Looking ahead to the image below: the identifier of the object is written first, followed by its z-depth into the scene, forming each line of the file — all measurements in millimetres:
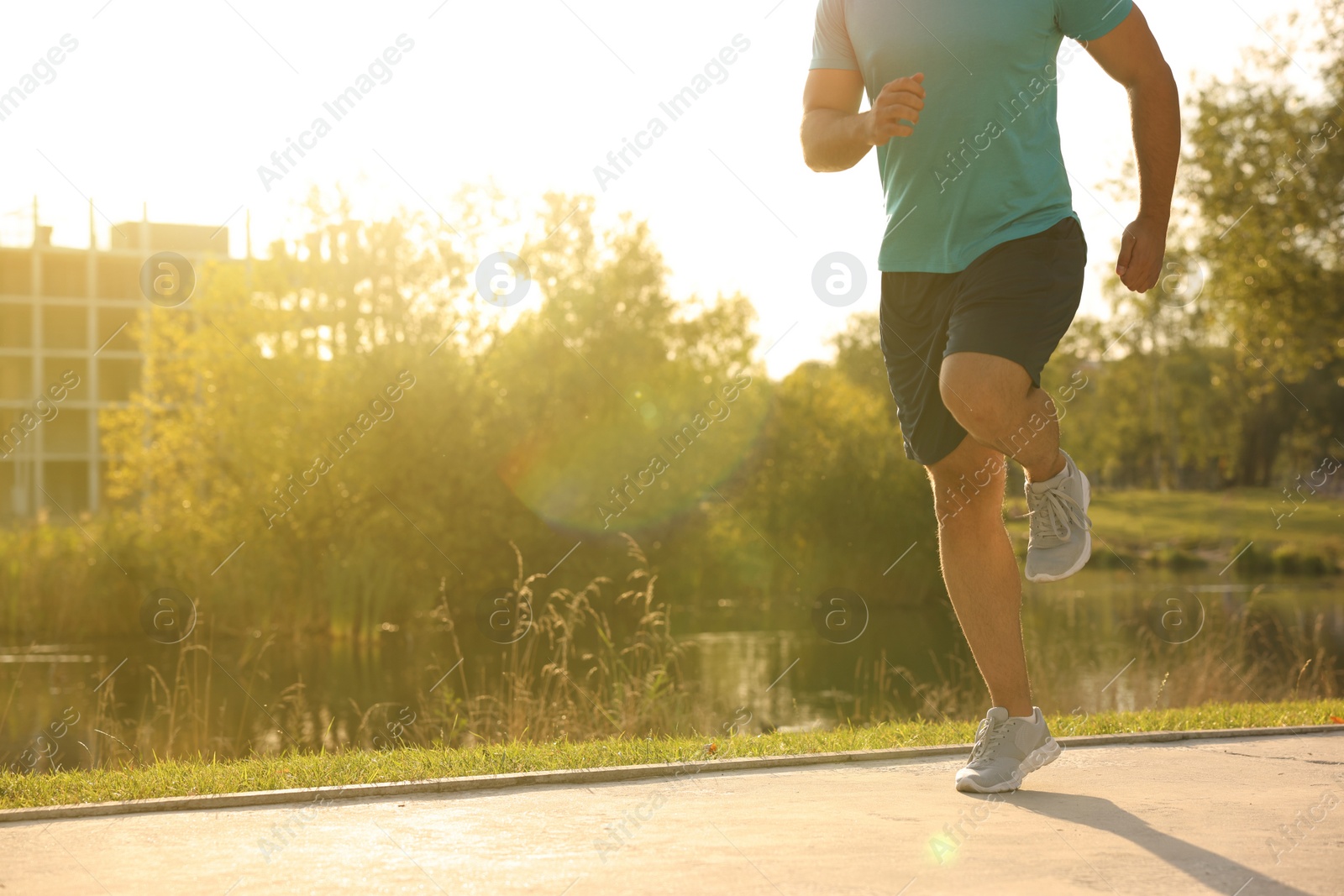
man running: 2822
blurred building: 53250
